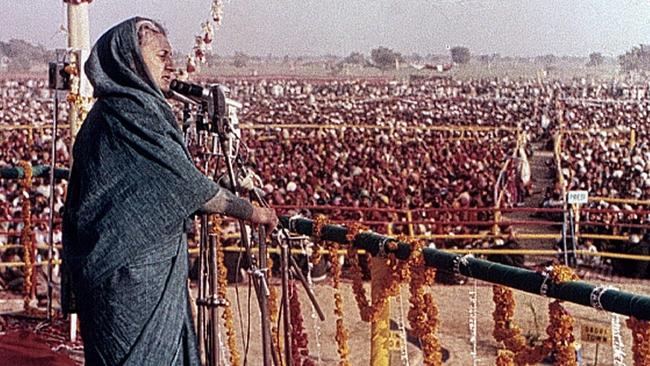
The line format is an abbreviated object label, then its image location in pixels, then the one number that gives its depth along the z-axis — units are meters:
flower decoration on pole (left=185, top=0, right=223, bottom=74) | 7.36
